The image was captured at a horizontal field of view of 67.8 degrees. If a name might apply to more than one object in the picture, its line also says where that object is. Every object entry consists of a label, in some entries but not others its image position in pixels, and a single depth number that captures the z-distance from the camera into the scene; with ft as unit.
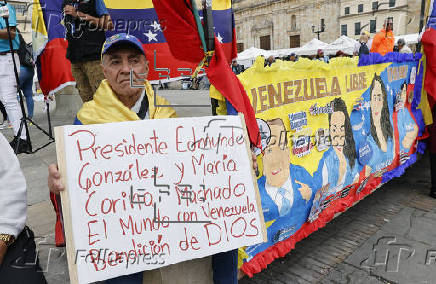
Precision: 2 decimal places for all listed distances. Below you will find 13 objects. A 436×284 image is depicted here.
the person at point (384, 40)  16.76
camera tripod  13.05
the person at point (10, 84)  14.37
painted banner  7.08
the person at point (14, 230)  4.62
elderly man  5.26
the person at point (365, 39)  20.43
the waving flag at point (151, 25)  11.98
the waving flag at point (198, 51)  5.73
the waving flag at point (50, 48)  13.39
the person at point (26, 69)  16.17
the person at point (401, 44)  28.37
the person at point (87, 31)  9.50
